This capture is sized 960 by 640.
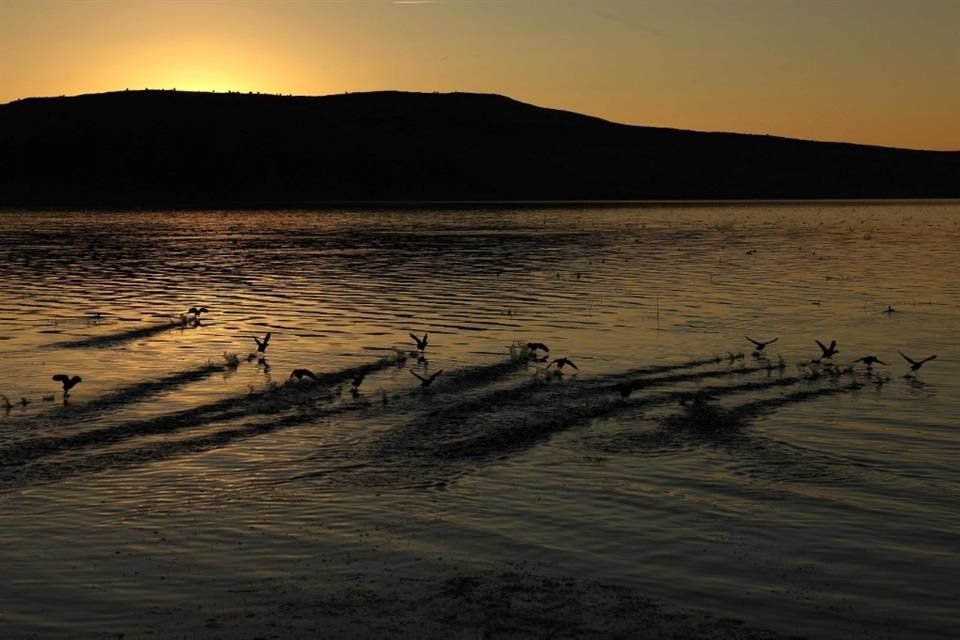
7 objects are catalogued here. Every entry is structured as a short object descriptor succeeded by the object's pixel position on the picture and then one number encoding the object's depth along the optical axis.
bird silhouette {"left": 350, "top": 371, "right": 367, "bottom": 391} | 23.95
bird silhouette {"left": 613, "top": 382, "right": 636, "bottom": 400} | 23.38
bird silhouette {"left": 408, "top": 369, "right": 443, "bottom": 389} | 24.27
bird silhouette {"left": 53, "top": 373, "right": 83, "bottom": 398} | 22.77
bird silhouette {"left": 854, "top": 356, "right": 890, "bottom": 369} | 27.06
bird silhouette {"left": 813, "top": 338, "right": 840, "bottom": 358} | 27.97
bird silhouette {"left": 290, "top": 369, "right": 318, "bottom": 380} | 24.22
